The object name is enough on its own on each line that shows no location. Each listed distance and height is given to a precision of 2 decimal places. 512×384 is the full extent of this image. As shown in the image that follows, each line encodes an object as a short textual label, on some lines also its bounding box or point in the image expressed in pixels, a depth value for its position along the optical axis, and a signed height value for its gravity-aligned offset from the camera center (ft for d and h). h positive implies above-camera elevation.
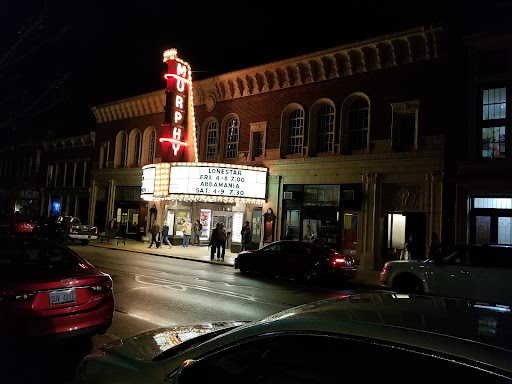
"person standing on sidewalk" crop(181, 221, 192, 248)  80.79 -3.94
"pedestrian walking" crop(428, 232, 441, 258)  49.55 -2.21
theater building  57.72 +12.86
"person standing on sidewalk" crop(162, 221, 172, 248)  78.89 -4.08
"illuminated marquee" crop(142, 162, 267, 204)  70.64 +6.00
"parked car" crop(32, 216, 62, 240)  74.08 -4.19
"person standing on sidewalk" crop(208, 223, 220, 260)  62.46 -4.13
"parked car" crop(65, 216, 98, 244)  81.46 -4.92
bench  96.48 -6.96
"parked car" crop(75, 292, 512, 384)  5.64 -2.02
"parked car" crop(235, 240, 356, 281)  44.16 -4.88
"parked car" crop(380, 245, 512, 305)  30.07 -3.78
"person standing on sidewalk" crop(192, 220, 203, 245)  77.66 -2.97
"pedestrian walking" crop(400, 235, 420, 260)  51.95 -3.30
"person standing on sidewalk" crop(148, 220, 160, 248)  77.30 -3.52
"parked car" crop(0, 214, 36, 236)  80.59 -3.76
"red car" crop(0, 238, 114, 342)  16.33 -3.78
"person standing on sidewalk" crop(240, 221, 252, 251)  67.56 -3.27
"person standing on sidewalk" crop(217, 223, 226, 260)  63.05 -3.59
